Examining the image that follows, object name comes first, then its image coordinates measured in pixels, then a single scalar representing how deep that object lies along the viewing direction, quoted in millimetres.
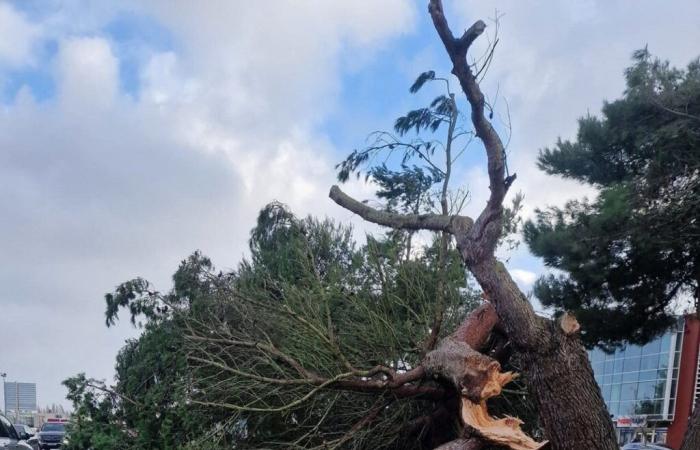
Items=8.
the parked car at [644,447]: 13067
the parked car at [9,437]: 8648
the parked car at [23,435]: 9500
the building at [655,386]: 24516
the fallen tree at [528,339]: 5039
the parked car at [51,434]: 17516
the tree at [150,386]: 6719
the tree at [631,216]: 8352
